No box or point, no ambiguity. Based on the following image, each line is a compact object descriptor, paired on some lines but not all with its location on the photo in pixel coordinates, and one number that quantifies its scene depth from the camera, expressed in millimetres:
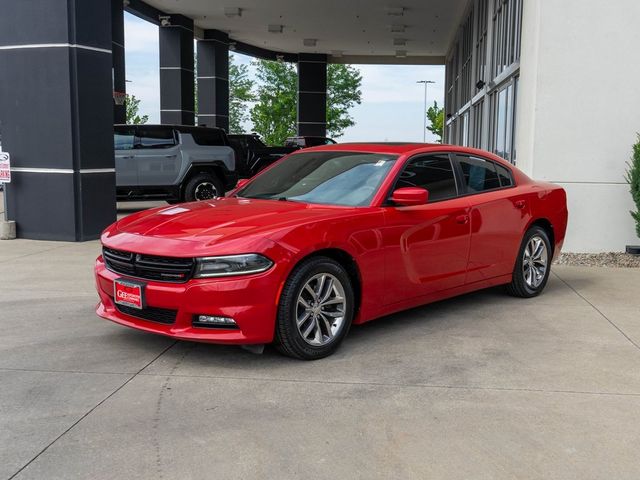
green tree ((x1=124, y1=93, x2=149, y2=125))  74112
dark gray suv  14727
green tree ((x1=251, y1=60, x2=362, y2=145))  76750
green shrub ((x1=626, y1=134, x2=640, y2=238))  9078
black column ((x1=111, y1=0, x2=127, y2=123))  21625
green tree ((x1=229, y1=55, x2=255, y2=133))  84938
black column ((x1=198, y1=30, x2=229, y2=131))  32500
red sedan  4543
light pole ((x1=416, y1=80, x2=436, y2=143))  79412
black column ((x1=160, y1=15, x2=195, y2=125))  27672
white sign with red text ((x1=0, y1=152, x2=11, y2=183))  10648
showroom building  9422
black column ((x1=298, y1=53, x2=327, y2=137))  41344
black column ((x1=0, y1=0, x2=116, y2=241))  10516
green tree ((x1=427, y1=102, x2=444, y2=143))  74812
